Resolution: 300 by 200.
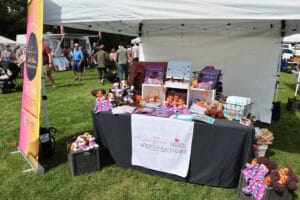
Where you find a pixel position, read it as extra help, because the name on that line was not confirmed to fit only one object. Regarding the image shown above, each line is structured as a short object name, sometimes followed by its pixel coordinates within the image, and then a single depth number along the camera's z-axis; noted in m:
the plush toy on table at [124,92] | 3.33
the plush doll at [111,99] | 3.12
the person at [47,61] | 6.75
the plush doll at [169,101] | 3.30
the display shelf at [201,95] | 3.36
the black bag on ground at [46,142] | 3.19
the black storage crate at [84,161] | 2.86
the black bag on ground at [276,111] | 5.16
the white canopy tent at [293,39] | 8.12
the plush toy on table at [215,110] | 2.81
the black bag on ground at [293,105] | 5.85
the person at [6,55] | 10.31
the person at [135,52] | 9.60
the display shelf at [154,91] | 3.64
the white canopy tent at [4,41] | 14.05
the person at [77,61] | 10.18
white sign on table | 2.67
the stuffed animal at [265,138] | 2.90
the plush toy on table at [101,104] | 3.04
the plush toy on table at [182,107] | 3.03
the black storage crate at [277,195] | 2.21
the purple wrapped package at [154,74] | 3.73
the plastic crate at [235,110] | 2.77
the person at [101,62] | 9.05
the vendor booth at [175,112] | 2.51
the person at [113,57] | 11.95
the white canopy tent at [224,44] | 4.61
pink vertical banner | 2.63
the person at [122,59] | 8.81
